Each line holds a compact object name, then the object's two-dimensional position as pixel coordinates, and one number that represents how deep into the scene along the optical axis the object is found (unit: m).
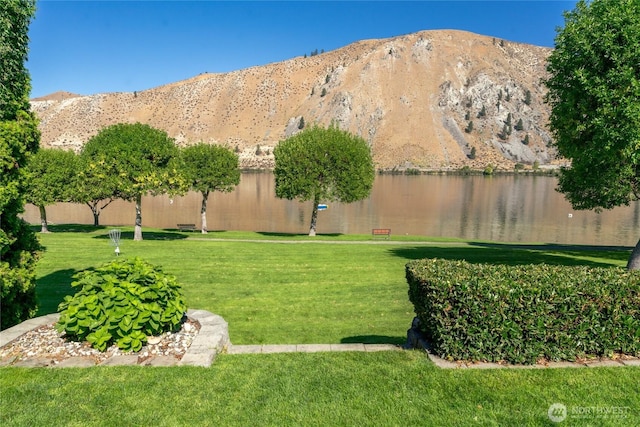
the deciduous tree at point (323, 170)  43.22
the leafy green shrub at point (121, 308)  7.89
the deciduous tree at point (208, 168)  44.66
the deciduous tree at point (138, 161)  31.72
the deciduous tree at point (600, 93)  16.33
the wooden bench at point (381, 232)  39.41
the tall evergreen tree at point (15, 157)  9.05
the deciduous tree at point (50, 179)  38.62
